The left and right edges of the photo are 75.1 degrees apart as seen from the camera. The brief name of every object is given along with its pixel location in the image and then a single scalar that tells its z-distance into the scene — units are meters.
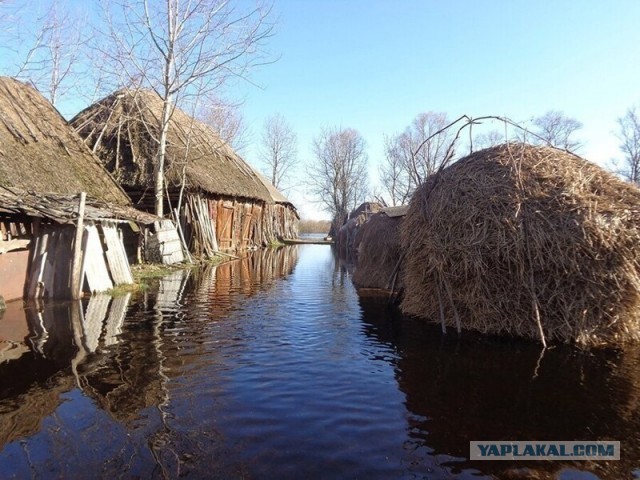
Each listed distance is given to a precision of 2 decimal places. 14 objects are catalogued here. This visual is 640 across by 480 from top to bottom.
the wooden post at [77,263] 9.66
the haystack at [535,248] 7.24
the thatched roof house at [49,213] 9.36
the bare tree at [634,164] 49.00
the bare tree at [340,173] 56.31
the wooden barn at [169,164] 20.03
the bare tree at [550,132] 53.47
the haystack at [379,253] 13.15
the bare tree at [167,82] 18.03
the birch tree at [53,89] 29.56
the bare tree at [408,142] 49.50
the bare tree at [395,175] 52.44
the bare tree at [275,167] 63.84
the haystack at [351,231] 31.76
